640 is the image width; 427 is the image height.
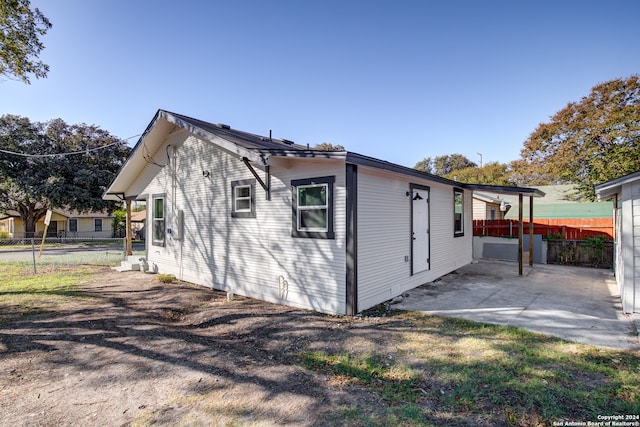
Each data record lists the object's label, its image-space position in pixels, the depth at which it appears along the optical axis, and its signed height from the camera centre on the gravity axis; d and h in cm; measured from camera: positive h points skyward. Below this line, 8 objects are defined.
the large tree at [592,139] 1802 +499
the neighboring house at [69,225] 3075 -97
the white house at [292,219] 562 -6
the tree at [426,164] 5142 +870
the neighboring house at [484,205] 1859 +69
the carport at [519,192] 847 +67
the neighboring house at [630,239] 528 -39
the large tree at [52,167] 2214 +376
